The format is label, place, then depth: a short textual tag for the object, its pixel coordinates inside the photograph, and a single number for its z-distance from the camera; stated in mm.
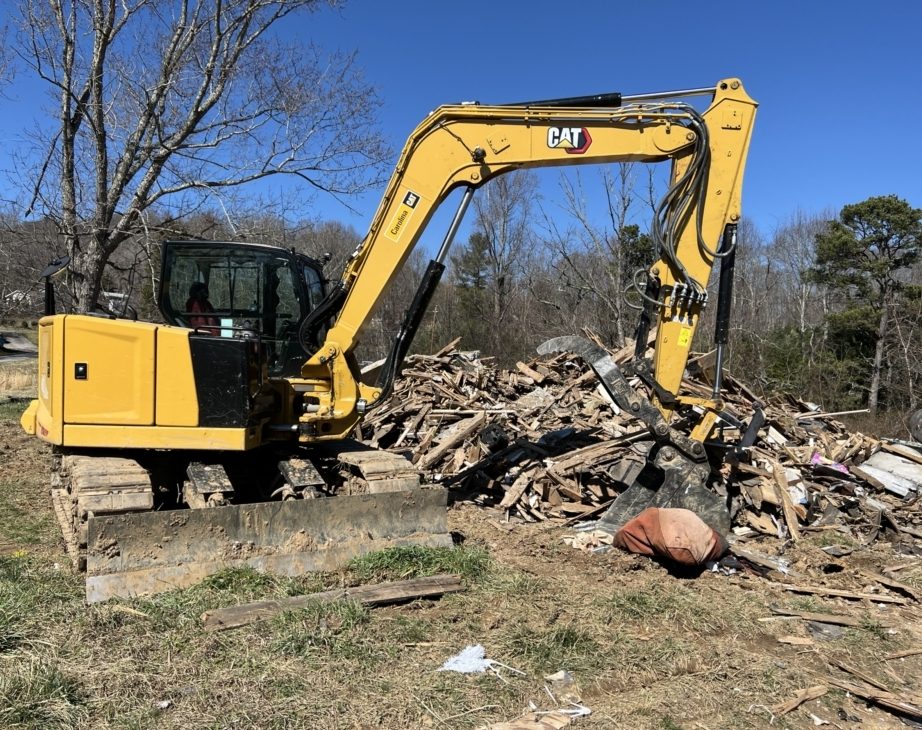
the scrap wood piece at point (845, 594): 5785
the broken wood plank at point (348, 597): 4621
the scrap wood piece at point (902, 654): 4746
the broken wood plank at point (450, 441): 9828
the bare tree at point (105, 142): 12359
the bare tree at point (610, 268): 24656
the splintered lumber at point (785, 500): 7384
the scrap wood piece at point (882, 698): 3955
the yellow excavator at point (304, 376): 5504
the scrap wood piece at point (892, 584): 5922
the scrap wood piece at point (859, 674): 4289
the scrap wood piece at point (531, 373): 12689
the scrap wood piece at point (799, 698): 3918
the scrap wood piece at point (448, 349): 14727
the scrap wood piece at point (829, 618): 5238
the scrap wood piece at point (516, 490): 8133
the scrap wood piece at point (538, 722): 3627
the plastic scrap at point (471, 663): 4227
